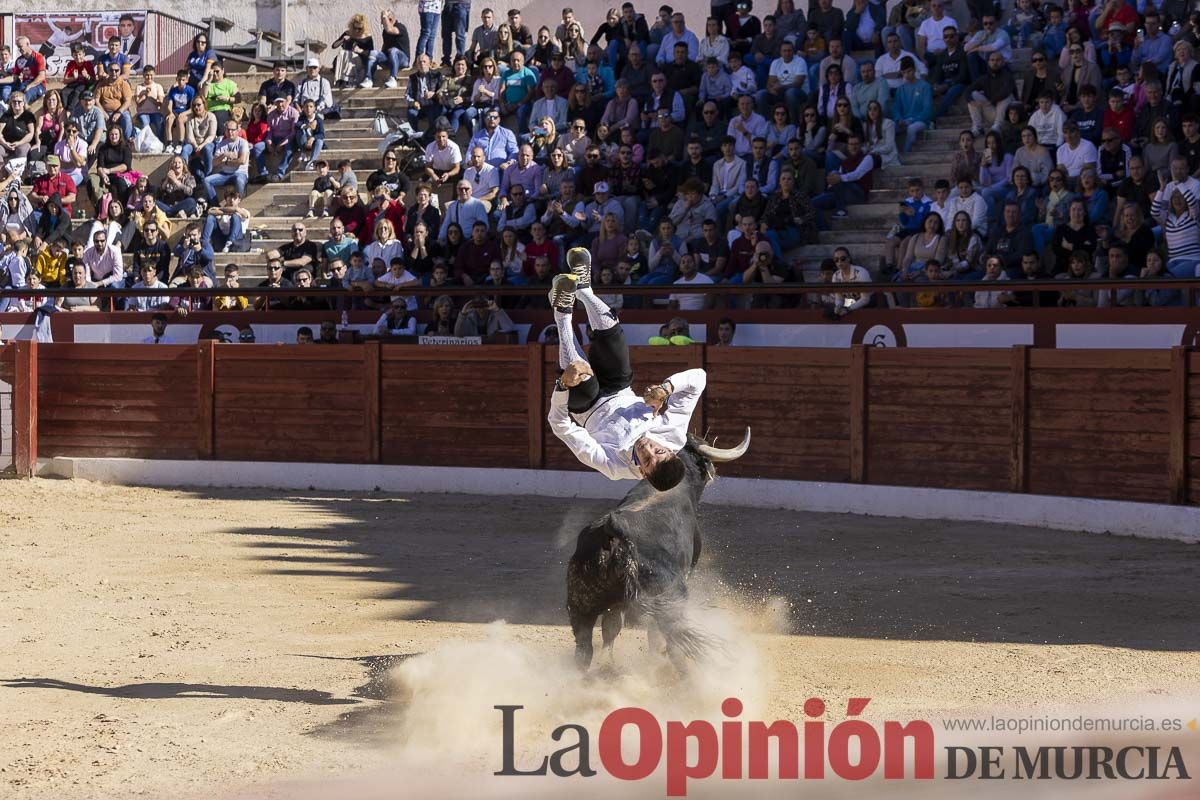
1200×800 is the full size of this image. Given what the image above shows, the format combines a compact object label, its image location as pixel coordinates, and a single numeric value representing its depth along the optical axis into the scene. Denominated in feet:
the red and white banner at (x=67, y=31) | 74.84
